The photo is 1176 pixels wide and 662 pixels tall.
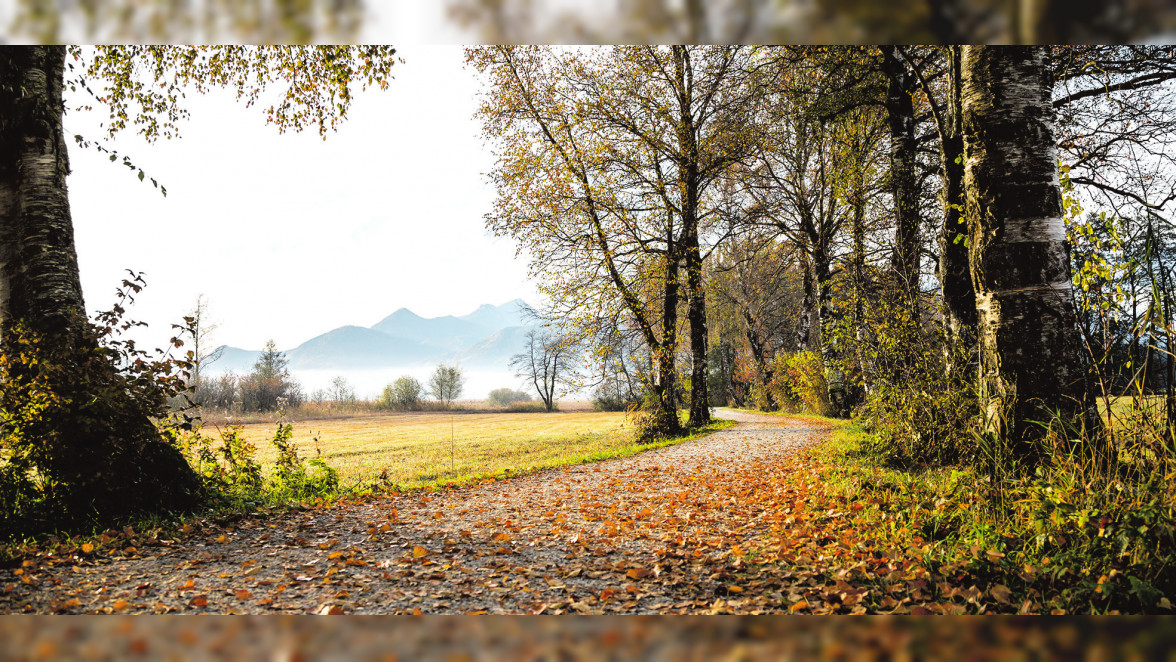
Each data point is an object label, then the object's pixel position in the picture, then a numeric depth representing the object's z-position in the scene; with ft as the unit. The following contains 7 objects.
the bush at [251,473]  20.13
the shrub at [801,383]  57.57
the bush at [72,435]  16.38
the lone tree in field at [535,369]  176.65
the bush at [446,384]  166.71
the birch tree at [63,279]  16.72
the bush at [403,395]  131.03
